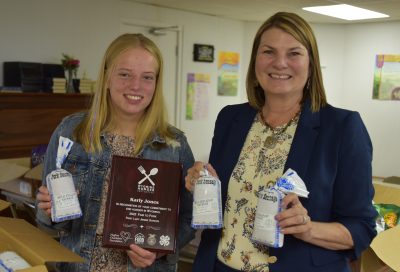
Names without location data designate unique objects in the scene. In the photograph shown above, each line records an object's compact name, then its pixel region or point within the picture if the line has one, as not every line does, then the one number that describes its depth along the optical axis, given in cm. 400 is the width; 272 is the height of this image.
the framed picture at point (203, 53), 700
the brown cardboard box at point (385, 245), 174
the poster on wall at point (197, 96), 702
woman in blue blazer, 138
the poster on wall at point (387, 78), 711
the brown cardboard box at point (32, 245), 131
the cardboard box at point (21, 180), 260
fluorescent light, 602
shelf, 451
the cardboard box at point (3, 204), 179
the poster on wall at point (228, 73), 751
